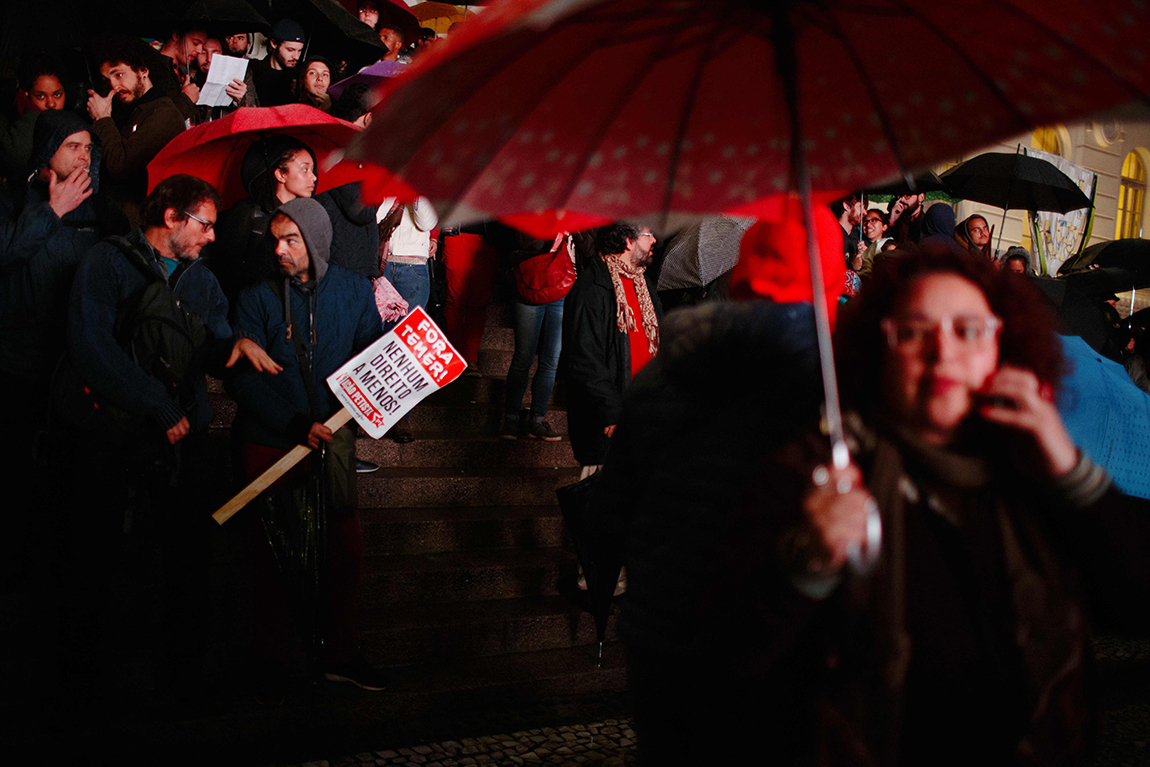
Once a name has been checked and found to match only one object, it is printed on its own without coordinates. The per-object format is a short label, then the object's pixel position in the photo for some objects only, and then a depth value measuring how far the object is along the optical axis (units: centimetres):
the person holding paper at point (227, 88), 607
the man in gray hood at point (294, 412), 404
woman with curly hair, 140
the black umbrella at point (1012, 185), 874
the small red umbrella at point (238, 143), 530
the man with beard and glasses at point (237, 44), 718
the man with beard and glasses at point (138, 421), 371
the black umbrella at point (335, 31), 789
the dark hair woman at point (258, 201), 511
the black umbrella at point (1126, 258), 865
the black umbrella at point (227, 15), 696
